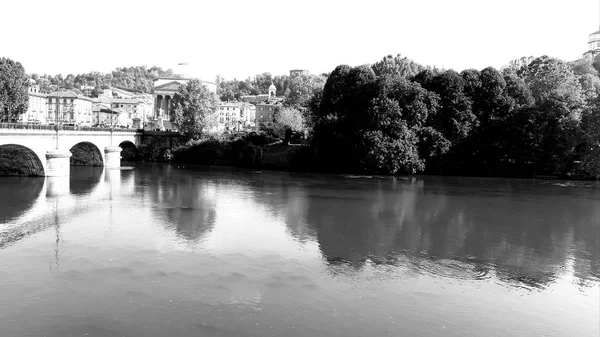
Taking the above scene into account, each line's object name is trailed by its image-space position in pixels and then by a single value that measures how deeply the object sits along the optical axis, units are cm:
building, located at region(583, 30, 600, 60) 12114
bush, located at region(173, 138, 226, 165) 8231
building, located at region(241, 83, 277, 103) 17786
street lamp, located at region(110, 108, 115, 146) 12507
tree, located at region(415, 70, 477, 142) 6450
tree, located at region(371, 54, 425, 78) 9954
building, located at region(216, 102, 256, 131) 15525
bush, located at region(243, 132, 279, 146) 8075
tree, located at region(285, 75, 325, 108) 11159
